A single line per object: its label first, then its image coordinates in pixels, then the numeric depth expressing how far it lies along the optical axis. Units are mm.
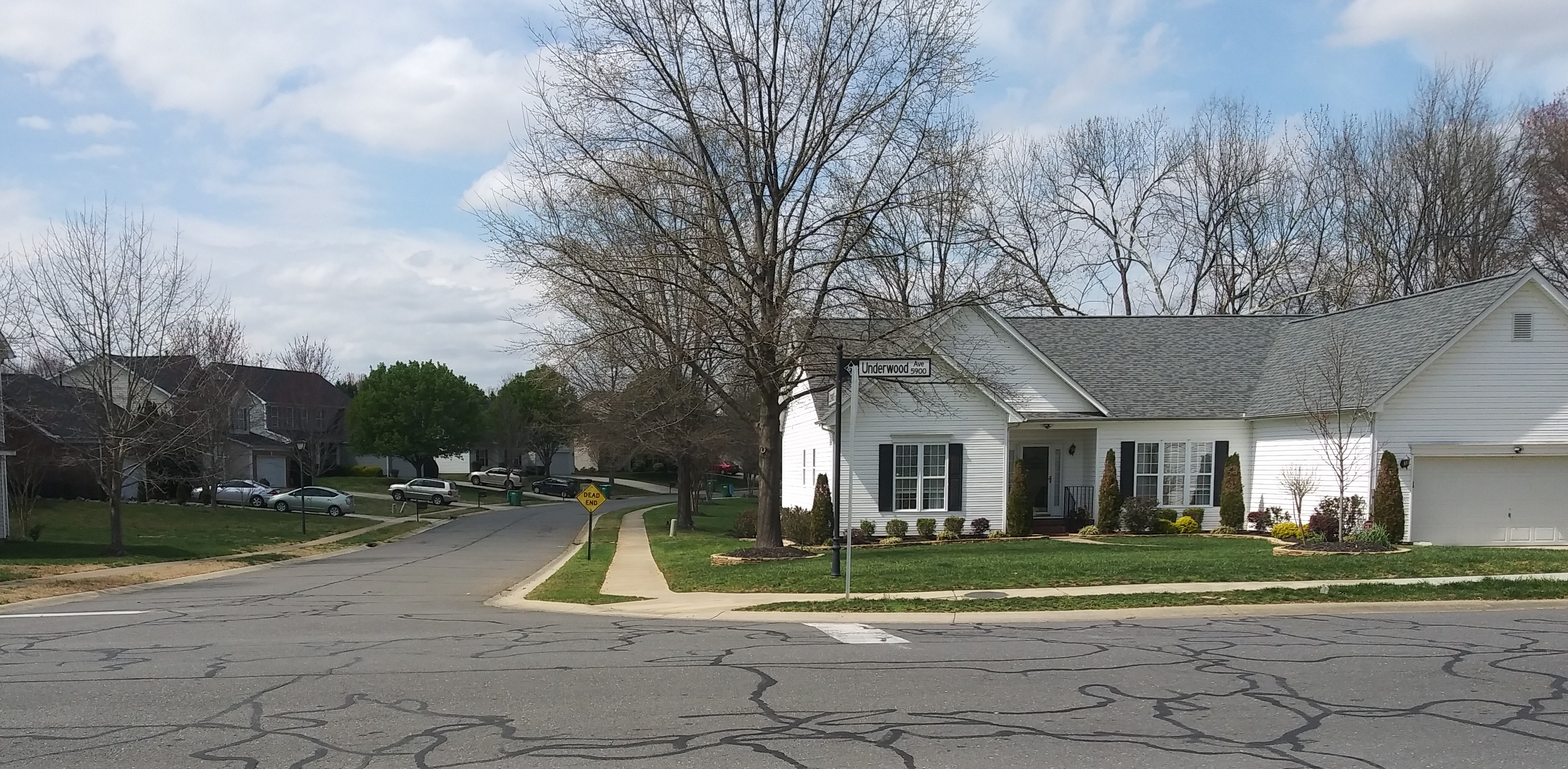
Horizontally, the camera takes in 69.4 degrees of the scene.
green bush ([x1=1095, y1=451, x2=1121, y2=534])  28531
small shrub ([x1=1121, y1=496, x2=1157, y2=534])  28391
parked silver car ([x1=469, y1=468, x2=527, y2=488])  82238
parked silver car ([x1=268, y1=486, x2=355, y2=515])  52594
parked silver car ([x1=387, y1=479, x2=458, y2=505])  63594
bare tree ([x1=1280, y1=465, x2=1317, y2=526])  25094
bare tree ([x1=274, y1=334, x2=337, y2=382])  74500
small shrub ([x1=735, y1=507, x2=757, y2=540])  33188
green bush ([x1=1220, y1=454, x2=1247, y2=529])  28719
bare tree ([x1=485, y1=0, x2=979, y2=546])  20844
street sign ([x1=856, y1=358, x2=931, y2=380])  15633
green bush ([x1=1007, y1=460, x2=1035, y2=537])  28422
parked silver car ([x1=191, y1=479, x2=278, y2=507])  54625
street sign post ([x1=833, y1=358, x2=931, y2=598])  15625
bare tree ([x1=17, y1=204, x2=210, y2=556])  27906
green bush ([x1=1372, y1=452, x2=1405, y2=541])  24609
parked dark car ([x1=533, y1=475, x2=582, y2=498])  78125
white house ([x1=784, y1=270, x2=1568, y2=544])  25578
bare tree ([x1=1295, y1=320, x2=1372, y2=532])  24531
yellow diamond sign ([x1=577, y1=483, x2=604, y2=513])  25750
